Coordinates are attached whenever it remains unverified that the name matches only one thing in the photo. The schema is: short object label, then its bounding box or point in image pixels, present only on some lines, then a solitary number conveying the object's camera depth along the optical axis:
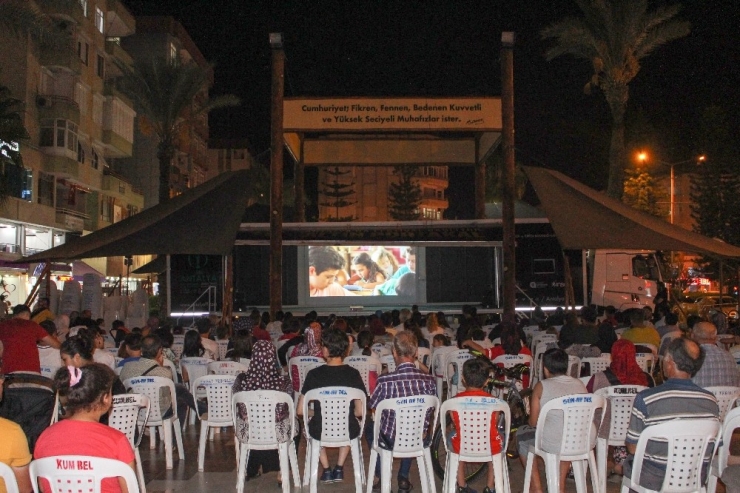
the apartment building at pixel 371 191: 67.69
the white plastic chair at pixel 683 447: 4.43
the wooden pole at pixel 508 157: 14.84
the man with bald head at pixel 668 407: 4.52
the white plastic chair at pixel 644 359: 8.73
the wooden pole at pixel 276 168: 14.85
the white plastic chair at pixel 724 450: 4.78
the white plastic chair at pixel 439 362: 9.32
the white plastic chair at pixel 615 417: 6.02
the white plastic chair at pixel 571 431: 5.36
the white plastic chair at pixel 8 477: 3.39
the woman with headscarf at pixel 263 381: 6.08
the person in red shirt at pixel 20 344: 7.12
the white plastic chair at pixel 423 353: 9.52
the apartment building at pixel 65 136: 29.58
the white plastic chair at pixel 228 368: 7.79
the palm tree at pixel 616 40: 22.11
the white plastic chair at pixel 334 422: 5.95
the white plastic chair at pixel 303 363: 8.05
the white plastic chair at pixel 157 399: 6.77
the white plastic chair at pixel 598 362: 8.91
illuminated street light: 31.51
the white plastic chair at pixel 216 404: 6.97
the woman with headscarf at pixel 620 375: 6.34
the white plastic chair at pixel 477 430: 5.35
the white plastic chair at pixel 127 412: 5.60
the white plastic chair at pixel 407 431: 5.61
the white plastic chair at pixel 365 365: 8.14
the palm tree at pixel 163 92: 24.97
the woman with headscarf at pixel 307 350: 8.06
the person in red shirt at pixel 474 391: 5.43
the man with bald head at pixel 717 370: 6.70
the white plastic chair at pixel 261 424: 5.96
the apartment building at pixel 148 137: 46.22
